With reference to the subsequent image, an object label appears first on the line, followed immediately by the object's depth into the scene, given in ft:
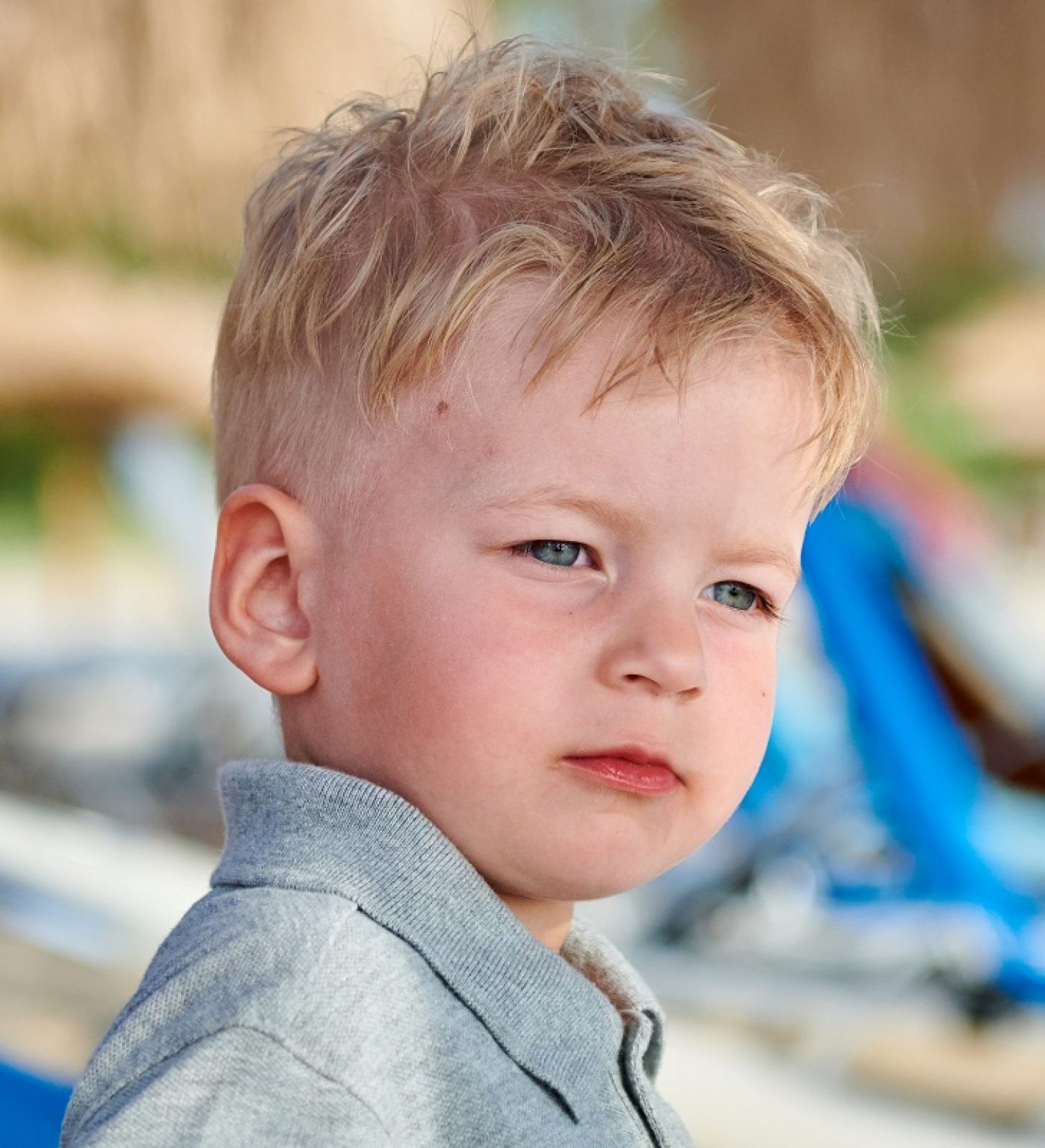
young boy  2.75
